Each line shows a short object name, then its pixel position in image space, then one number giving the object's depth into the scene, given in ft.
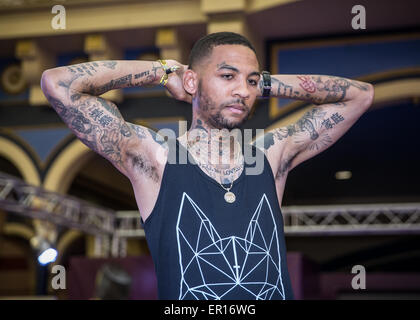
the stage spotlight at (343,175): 33.47
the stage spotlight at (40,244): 21.04
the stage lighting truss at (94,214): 20.33
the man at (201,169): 4.67
